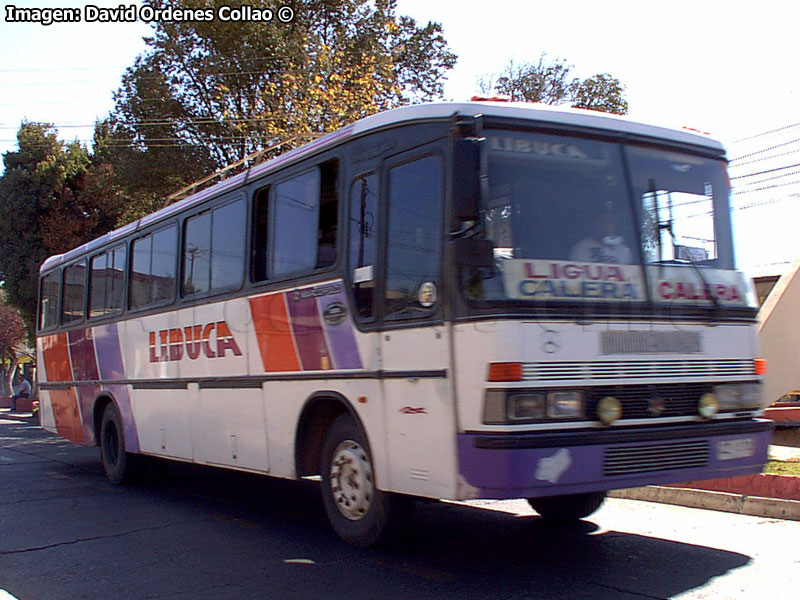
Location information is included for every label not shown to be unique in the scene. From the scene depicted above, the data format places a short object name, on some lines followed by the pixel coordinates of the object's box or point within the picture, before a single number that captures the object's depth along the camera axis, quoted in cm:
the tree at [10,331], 5628
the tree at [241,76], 1930
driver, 576
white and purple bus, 545
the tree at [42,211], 2870
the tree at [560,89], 2630
